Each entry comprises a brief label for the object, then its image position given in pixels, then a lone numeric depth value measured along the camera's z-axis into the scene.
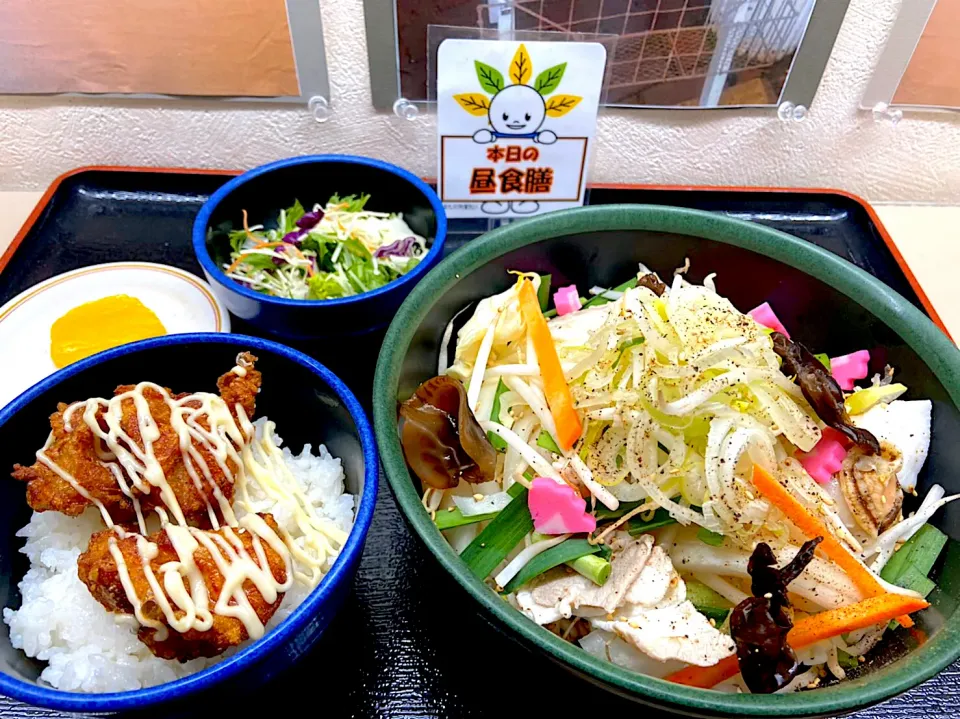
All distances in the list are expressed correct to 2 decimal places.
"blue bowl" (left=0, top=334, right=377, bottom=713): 0.23
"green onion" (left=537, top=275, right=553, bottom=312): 0.33
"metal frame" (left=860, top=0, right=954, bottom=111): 0.38
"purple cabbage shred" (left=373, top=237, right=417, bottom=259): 0.40
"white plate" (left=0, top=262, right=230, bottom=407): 0.36
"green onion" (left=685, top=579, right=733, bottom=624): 0.27
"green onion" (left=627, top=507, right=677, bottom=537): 0.27
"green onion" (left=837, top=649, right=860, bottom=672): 0.26
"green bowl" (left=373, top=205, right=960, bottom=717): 0.22
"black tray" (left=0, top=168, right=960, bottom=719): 0.28
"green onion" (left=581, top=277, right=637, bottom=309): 0.34
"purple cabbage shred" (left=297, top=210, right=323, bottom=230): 0.41
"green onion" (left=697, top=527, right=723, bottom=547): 0.27
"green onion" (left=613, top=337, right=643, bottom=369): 0.28
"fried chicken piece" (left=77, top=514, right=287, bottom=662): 0.24
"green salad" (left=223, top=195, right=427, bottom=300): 0.39
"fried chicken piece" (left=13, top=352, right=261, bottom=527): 0.27
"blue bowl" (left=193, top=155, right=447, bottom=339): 0.35
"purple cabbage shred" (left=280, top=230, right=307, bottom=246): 0.40
